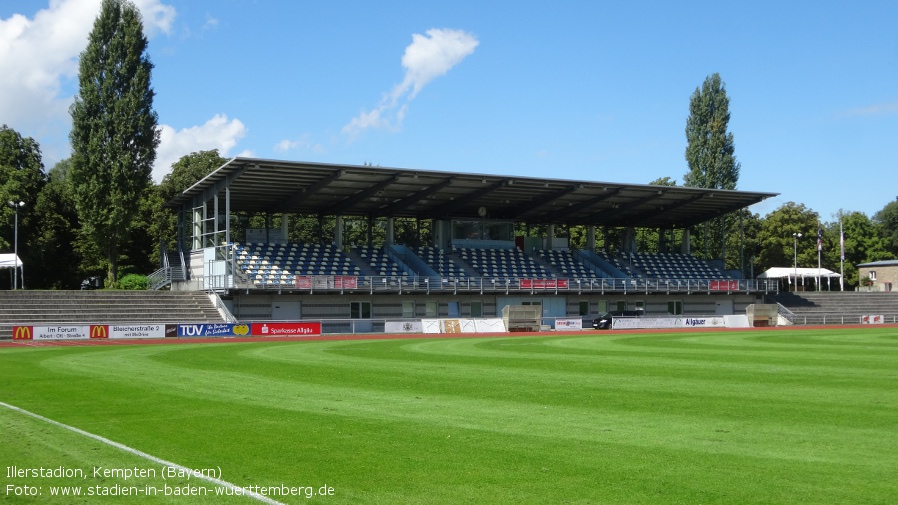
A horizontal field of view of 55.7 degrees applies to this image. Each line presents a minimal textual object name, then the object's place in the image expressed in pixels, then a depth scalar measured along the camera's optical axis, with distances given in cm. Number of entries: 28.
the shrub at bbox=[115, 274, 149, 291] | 6038
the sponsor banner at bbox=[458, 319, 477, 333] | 5112
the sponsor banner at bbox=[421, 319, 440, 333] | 5032
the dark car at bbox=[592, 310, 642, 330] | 5703
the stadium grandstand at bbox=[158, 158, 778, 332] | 5416
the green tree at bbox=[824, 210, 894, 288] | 10456
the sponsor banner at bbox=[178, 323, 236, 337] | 4453
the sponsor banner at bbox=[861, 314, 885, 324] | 6381
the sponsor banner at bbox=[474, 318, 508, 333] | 5172
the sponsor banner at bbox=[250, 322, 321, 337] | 4688
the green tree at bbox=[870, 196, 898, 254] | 11606
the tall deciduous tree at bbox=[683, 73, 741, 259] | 8069
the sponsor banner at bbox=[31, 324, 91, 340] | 4141
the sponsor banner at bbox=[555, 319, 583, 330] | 5591
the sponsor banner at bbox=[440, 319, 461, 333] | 5056
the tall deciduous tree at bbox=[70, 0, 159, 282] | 5916
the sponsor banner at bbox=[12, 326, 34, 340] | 4128
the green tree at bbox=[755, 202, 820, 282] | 9900
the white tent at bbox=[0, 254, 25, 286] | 5701
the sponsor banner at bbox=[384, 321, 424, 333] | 5047
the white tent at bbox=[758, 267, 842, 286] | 8631
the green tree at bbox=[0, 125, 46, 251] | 6481
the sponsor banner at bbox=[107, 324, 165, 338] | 4238
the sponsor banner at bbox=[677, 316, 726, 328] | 5744
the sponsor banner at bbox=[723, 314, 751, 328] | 5897
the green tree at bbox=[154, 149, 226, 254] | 7488
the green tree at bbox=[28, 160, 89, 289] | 6862
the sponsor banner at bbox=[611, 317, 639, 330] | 5631
